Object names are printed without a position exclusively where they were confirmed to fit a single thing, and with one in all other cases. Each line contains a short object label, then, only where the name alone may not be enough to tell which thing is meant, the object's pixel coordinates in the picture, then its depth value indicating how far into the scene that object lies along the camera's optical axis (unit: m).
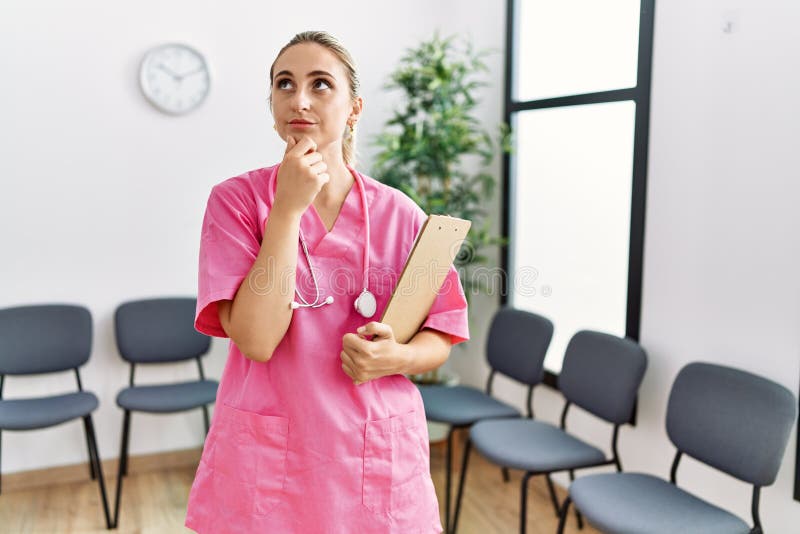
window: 2.48
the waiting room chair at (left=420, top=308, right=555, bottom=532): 2.62
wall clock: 2.94
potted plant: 2.96
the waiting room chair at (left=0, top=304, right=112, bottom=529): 2.63
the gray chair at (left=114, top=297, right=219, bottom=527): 2.79
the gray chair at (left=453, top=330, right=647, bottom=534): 2.22
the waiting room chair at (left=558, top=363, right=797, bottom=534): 1.76
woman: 0.98
